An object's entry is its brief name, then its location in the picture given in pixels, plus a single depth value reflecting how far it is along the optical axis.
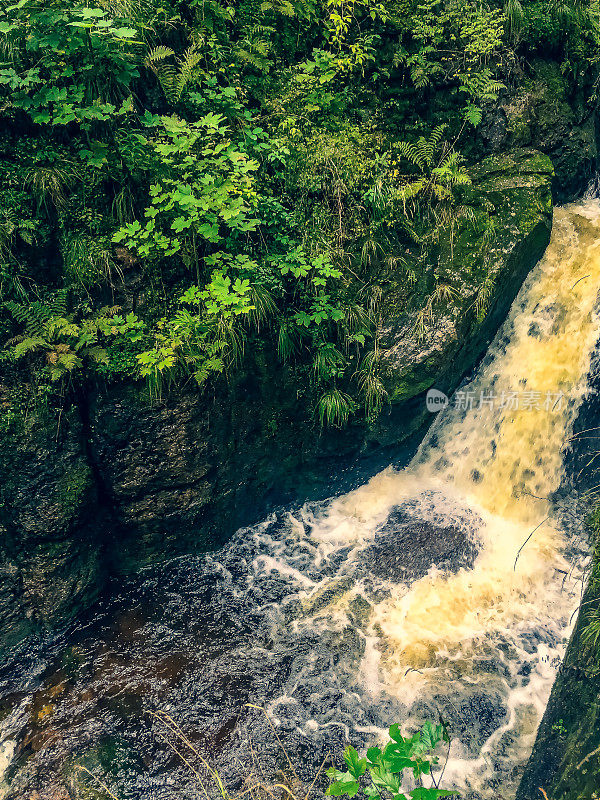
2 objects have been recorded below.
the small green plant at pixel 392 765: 1.89
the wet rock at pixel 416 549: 5.71
